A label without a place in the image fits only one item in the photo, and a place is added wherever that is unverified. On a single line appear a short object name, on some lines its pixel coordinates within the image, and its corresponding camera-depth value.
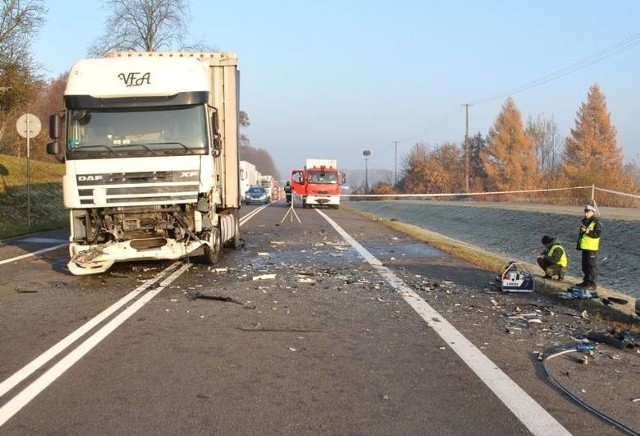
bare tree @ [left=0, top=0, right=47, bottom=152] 28.72
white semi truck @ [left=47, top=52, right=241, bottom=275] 10.40
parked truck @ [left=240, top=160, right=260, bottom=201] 51.00
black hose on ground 4.21
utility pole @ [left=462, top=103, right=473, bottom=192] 66.44
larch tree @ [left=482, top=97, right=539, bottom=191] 75.75
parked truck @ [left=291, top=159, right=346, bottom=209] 40.28
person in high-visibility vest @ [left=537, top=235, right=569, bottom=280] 11.38
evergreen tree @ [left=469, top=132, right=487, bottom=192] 81.25
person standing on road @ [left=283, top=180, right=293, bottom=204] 32.43
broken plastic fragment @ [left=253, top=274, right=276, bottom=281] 10.78
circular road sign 19.47
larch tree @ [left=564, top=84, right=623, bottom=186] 66.69
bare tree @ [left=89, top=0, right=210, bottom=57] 43.44
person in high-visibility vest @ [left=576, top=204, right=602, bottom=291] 11.30
